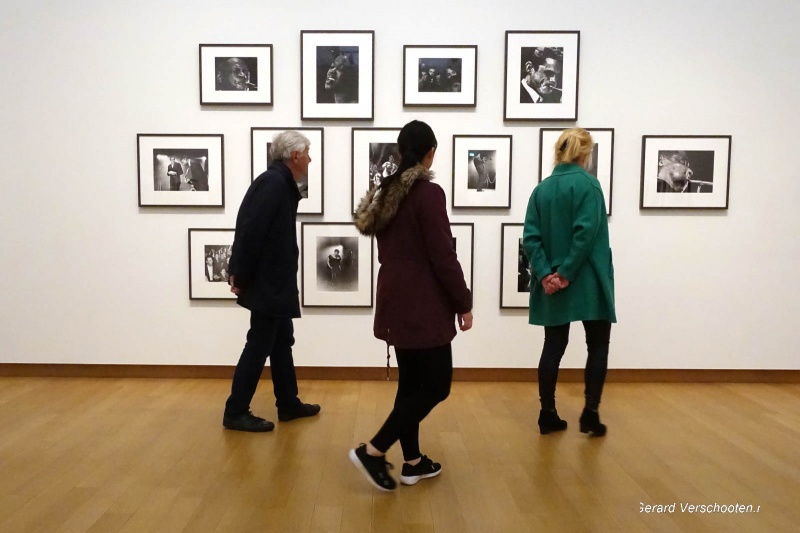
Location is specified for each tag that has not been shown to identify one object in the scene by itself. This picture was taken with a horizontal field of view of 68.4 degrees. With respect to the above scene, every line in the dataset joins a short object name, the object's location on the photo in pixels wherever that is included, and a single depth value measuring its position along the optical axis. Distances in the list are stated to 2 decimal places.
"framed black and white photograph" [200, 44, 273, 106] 4.52
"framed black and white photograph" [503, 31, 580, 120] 4.50
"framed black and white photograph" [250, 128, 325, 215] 4.56
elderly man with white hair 3.29
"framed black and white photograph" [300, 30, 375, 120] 4.50
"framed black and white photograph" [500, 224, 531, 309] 4.61
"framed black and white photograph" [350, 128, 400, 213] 4.57
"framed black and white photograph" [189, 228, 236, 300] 4.63
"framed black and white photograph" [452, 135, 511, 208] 4.56
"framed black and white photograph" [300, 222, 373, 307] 4.64
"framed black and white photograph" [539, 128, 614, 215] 4.55
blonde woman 3.25
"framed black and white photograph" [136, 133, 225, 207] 4.59
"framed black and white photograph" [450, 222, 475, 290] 4.60
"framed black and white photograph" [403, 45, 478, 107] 4.51
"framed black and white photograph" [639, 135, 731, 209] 4.57
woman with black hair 2.49
